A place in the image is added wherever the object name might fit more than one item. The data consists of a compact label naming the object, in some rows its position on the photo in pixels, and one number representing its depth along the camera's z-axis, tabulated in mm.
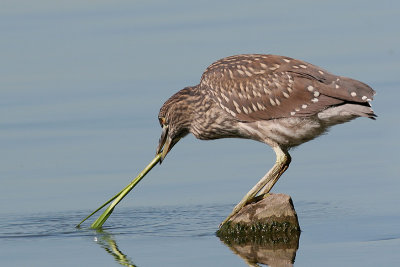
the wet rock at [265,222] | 12641
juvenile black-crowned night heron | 12891
